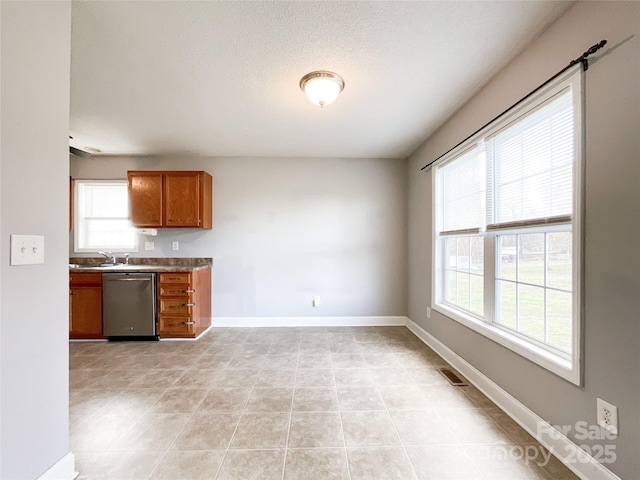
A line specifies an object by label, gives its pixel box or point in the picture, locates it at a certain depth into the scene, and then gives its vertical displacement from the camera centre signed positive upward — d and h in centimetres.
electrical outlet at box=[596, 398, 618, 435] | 118 -79
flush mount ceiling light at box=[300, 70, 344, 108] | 194 +114
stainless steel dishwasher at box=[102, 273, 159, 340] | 318 -77
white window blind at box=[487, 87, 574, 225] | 148 +48
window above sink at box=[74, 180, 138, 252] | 386 +30
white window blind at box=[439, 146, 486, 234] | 228 +46
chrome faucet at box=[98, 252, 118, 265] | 376 -25
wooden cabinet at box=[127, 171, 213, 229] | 353 +54
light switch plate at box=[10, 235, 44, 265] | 105 -4
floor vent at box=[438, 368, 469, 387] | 220 -118
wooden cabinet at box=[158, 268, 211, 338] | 323 -79
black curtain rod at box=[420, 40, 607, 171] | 124 +89
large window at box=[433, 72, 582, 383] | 144 +9
